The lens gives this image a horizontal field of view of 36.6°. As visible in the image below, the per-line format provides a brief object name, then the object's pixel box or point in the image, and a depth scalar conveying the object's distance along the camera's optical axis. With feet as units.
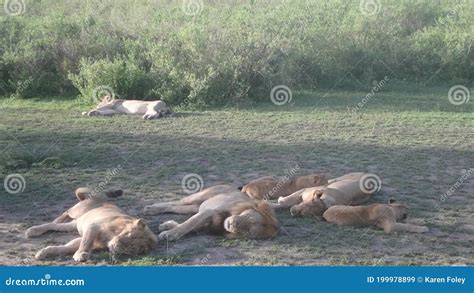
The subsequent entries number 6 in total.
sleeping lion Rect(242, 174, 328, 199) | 25.43
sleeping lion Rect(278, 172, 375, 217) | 23.35
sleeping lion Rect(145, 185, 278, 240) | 20.79
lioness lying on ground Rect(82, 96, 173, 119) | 45.68
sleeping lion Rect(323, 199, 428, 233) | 22.06
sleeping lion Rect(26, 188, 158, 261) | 19.12
